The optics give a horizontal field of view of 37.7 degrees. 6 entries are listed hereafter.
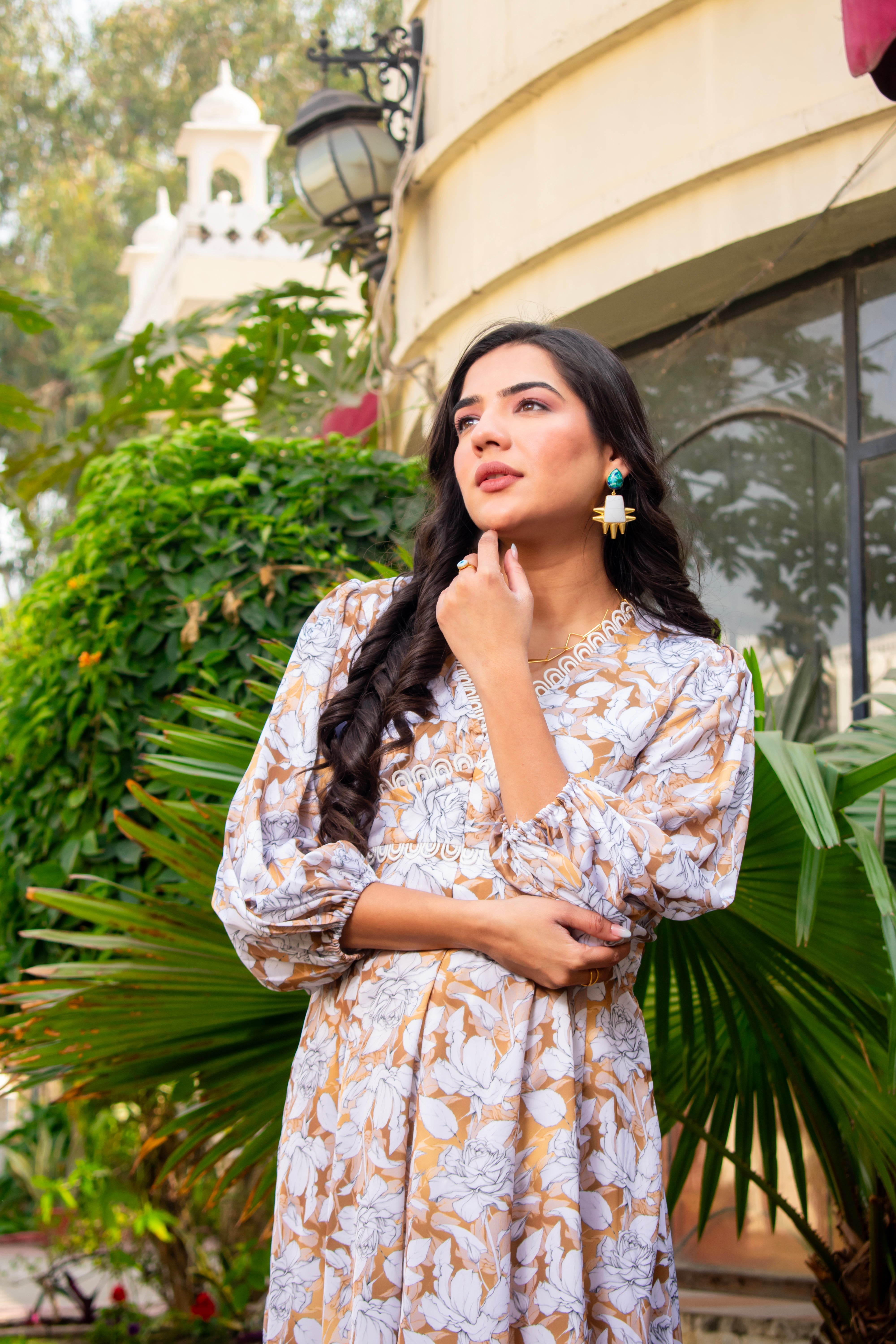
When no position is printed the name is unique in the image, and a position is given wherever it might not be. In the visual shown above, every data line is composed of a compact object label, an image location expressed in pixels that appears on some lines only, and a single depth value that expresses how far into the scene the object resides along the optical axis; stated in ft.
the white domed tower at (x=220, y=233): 31.71
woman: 4.80
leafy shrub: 10.45
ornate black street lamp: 15.87
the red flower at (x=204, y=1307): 14.21
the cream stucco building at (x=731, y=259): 11.34
